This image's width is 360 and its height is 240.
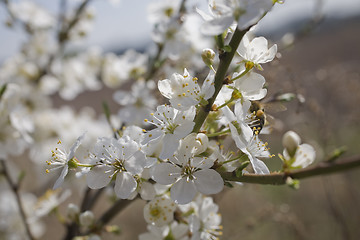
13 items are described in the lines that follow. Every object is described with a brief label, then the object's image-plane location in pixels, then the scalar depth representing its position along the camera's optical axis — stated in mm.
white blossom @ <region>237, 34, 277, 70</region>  166
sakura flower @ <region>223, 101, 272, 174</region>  158
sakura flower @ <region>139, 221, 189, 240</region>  190
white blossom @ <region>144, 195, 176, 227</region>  179
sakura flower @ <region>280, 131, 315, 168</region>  161
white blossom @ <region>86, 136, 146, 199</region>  161
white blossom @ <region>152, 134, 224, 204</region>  159
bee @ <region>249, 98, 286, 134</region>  174
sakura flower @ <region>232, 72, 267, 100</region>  164
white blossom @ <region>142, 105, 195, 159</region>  158
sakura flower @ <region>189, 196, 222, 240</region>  186
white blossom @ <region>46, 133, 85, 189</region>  164
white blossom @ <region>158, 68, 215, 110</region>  157
